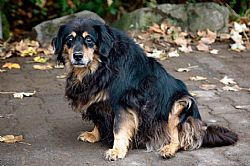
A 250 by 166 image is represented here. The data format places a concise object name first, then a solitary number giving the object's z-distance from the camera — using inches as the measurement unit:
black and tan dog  230.9
